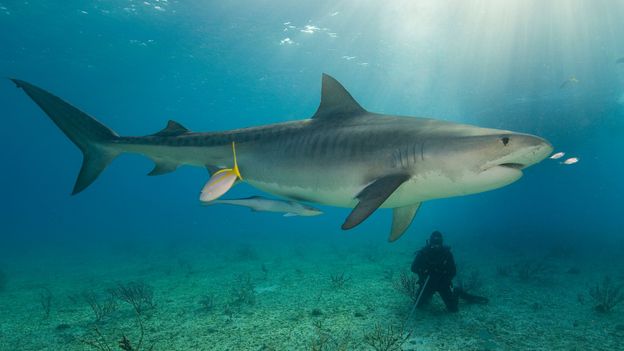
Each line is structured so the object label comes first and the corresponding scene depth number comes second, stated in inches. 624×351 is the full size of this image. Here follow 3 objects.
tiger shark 117.3
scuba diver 254.4
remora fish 184.5
